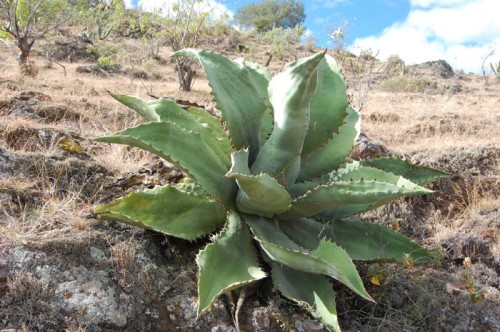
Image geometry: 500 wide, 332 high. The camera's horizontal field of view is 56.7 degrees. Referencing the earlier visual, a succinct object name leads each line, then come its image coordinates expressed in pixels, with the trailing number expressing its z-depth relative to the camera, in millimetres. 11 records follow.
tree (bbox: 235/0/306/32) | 38938
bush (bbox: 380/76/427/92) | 15401
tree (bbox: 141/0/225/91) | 11055
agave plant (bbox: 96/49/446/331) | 1802
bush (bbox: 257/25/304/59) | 18747
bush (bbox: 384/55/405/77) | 19703
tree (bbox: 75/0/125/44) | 21594
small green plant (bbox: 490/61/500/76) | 25200
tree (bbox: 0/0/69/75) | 10242
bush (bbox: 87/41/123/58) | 17056
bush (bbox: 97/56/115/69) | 12652
